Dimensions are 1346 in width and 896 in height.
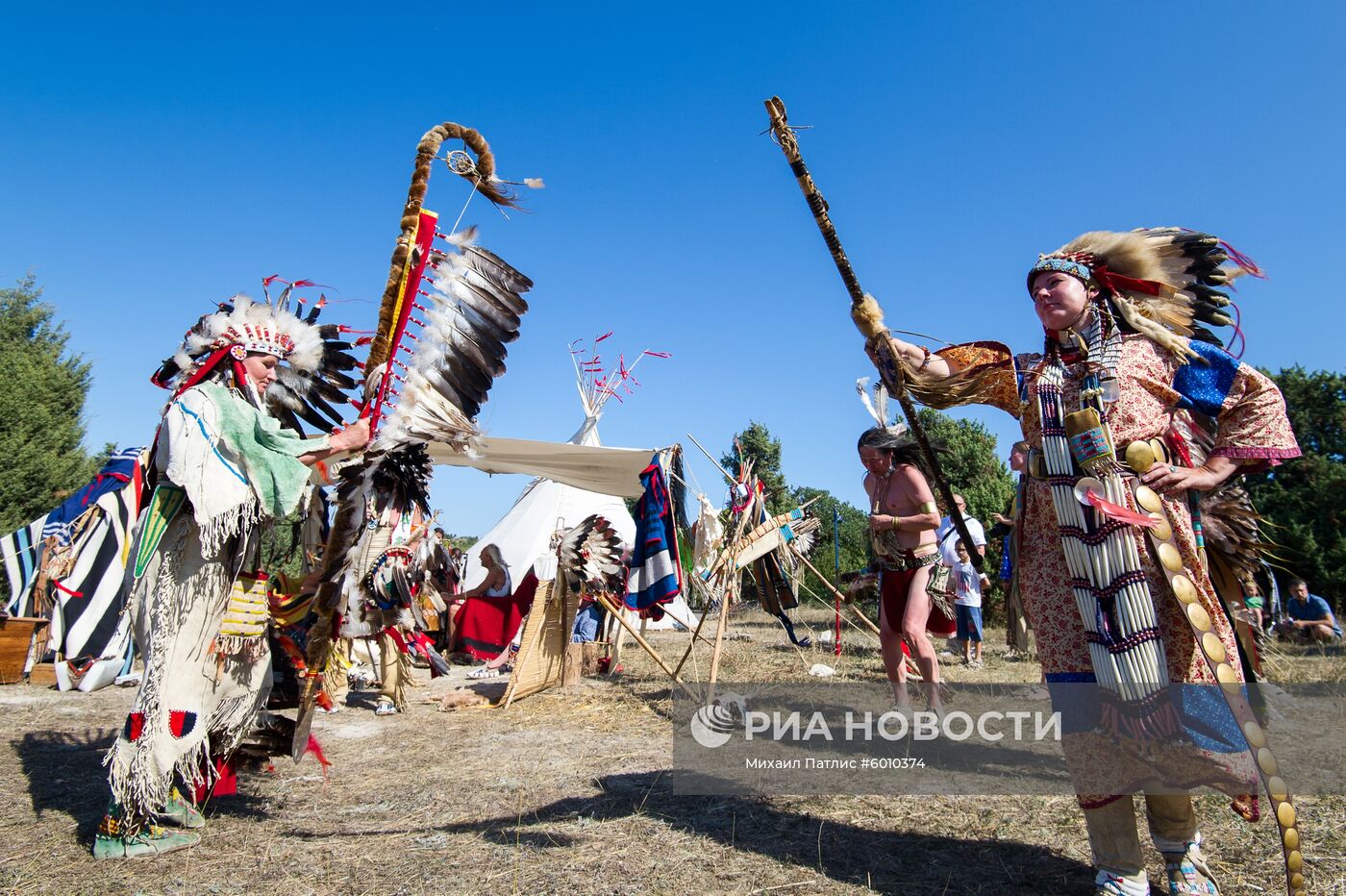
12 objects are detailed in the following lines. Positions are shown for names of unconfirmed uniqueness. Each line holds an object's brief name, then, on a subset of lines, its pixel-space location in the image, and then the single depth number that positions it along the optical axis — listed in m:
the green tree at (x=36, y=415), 14.26
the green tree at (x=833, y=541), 17.00
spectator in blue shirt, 8.44
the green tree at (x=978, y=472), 12.23
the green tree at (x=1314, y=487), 10.66
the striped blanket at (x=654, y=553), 6.09
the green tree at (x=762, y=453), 24.37
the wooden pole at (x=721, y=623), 5.27
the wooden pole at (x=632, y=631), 5.76
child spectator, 7.78
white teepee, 12.77
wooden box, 6.72
